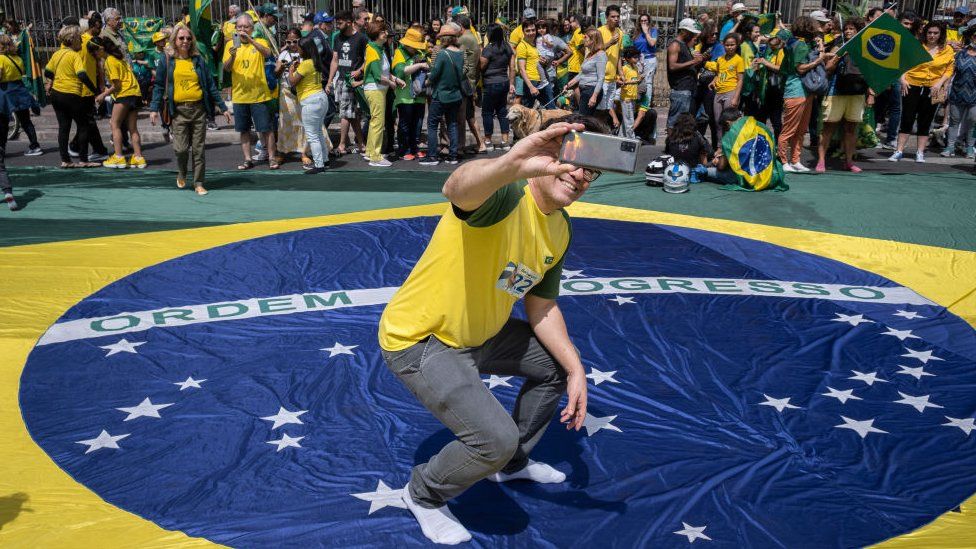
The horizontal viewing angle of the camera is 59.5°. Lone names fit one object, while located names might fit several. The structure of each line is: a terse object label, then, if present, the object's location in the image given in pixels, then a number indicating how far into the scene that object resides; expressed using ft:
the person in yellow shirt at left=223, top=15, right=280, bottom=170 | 35.04
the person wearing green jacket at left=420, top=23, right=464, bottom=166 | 37.42
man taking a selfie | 10.21
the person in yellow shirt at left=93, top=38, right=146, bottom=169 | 35.64
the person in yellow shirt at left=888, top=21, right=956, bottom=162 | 40.63
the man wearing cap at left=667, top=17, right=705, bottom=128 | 39.24
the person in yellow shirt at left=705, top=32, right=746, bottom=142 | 37.63
